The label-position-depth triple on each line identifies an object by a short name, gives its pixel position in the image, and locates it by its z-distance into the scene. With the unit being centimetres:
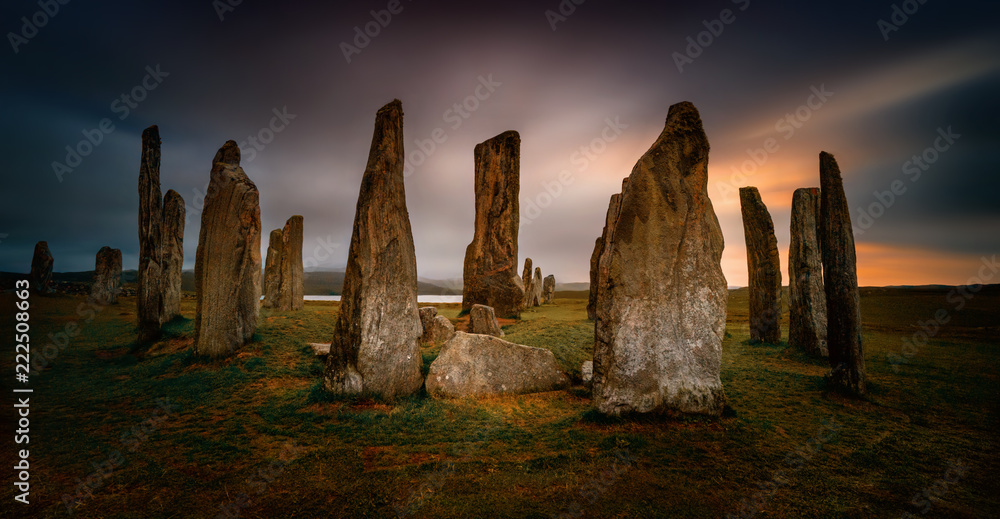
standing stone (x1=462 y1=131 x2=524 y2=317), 1827
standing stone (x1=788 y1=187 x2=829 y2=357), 1212
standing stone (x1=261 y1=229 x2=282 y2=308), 2140
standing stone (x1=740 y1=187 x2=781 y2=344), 1349
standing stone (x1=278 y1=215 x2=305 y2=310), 2102
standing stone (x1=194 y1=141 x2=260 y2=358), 1035
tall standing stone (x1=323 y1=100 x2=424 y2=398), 734
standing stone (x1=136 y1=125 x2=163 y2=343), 1320
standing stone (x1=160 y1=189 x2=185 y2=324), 1424
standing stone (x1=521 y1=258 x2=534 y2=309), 3162
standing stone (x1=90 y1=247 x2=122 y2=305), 2512
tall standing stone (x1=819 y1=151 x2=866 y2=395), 802
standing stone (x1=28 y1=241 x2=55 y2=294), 2588
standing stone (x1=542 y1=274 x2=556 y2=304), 3869
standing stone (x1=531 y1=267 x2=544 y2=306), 3216
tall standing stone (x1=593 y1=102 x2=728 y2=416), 627
